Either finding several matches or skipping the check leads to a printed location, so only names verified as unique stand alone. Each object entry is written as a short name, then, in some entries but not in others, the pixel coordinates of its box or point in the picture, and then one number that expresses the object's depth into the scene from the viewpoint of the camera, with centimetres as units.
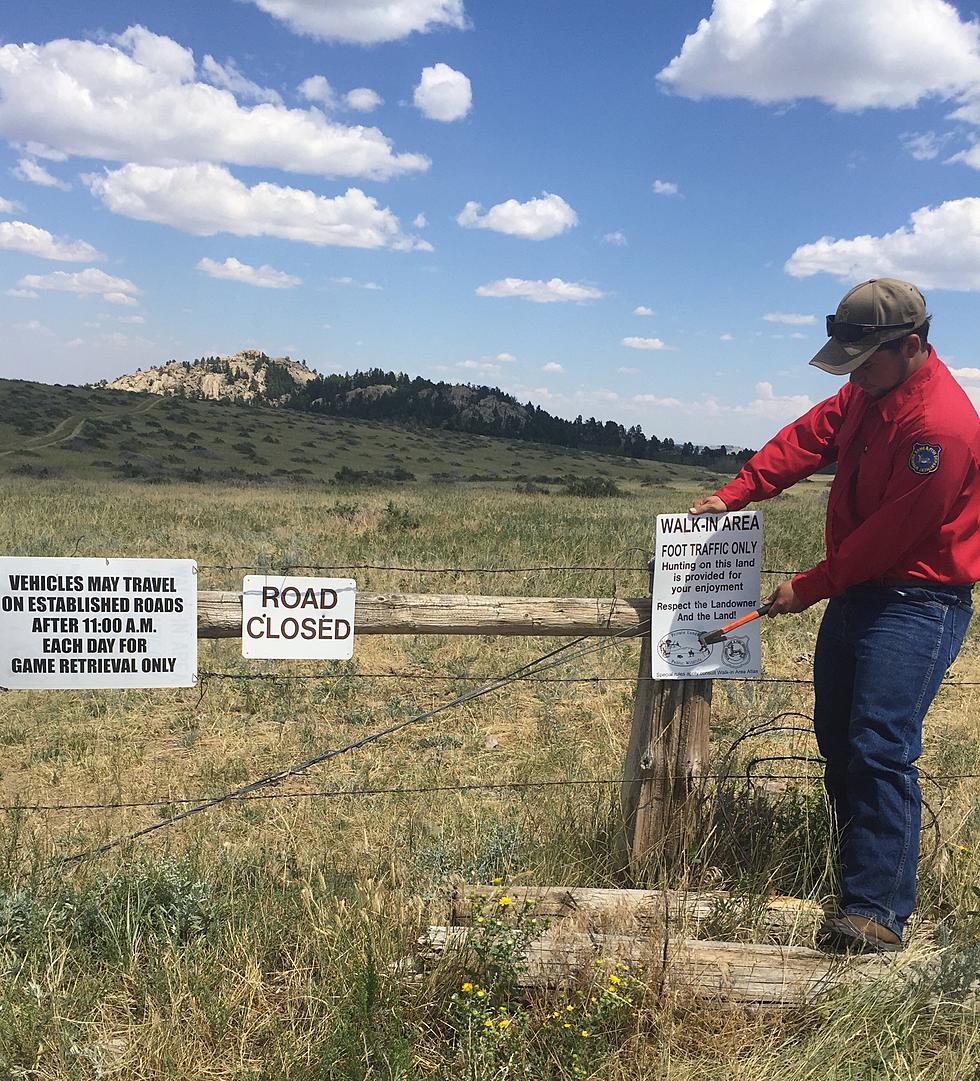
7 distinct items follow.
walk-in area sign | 342
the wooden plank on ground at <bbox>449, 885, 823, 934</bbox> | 297
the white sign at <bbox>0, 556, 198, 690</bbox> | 303
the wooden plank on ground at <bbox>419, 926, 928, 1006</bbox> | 278
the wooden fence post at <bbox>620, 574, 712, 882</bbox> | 349
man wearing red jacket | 288
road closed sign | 321
